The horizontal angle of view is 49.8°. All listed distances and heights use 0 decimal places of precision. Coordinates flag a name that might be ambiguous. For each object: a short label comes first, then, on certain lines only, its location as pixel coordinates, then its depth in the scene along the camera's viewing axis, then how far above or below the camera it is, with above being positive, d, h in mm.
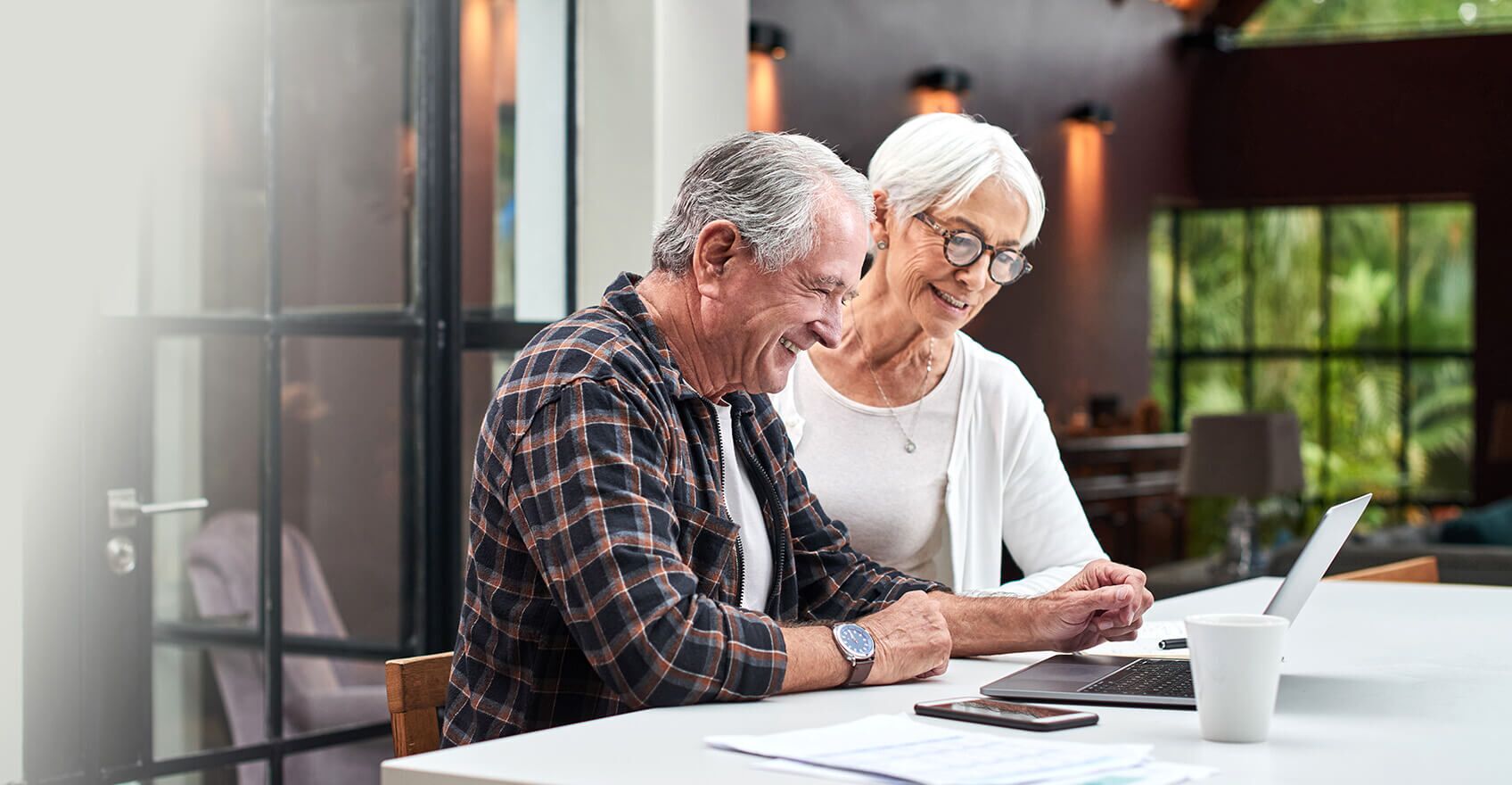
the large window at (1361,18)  11328 +3129
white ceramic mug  1282 -231
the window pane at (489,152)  3664 +531
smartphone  1354 -282
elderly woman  2271 -24
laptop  1499 -291
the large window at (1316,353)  12445 +206
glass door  2834 -98
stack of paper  1162 -282
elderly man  1463 -122
